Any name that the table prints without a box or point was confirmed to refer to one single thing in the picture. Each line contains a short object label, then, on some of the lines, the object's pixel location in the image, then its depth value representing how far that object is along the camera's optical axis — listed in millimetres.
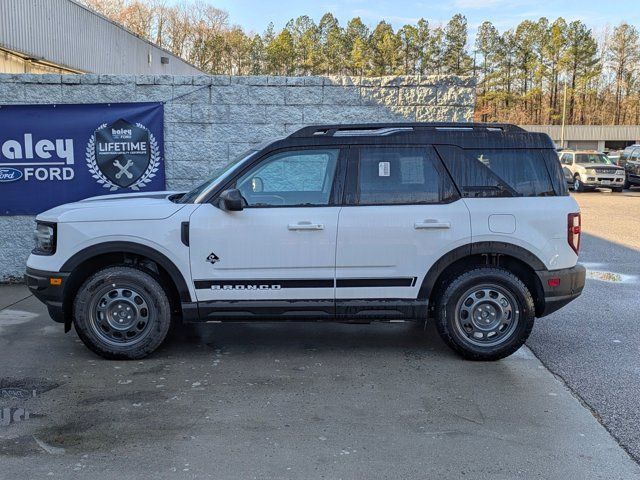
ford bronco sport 5168
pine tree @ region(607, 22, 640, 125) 79894
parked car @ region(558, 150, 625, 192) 26078
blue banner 8172
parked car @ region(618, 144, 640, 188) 26784
